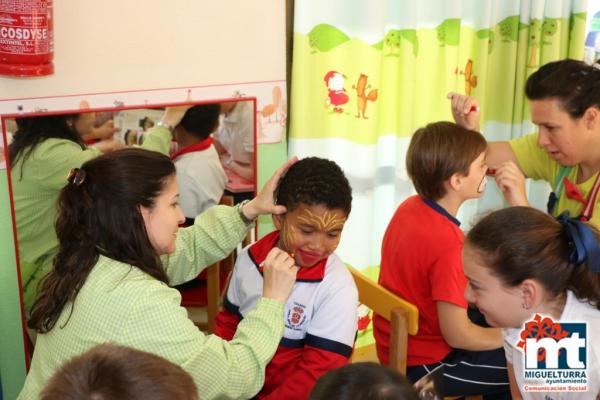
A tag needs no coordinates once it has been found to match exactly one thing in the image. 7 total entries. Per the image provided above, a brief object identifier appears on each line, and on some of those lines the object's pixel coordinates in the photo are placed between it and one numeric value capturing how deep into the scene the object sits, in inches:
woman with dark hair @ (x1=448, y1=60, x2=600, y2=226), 75.5
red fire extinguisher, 63.9
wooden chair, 63.2
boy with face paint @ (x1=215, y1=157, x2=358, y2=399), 62.7
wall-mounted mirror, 71.4
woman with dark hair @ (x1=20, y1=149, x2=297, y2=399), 51.7
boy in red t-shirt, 68.2
